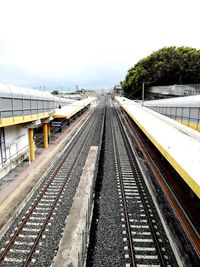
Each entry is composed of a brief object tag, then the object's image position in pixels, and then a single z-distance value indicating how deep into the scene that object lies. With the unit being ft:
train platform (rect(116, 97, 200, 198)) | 23.81
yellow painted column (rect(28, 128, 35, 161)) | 53.84
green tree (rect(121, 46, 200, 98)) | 161.89
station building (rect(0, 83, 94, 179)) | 39.71
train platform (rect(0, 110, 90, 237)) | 31.04
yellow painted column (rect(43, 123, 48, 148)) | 66.44
